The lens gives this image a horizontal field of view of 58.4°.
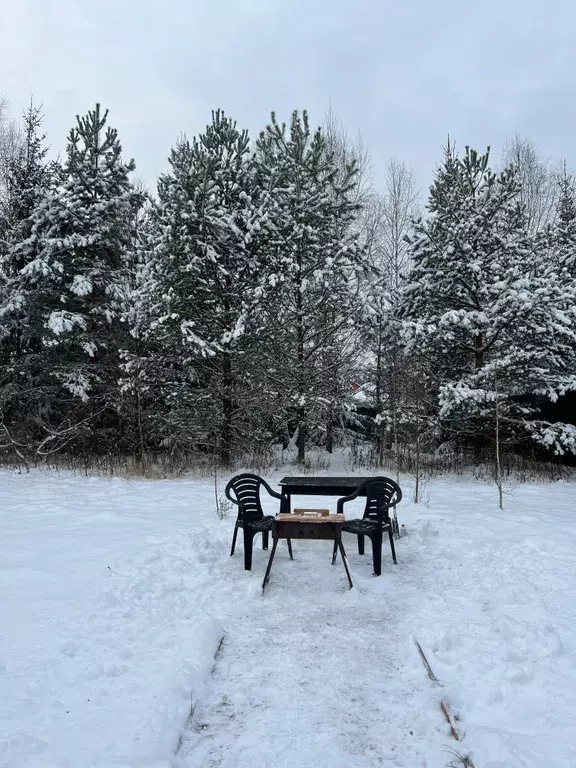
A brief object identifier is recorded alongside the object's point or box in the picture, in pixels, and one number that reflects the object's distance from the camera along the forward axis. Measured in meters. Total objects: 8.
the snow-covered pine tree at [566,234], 16.87
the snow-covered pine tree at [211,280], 13.05
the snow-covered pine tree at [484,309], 12.22
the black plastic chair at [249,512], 5.93
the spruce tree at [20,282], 15.28
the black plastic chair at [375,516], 5.76
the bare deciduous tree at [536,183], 25.64
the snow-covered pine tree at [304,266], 13.70
